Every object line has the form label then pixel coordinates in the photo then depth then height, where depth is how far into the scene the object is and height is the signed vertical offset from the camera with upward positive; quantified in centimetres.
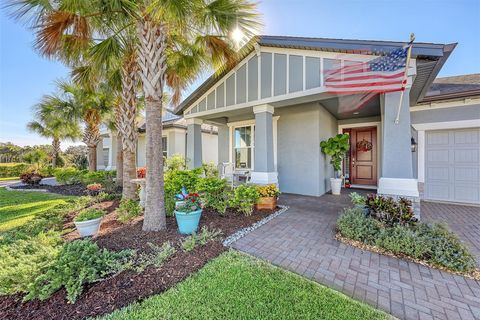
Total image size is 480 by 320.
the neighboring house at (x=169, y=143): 1273 +130
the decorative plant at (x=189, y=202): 394 -91
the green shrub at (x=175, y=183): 525 -69
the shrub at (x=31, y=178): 1149 -102
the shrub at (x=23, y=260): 221 -129
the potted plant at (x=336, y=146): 700 +45
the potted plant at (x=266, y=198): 561 -115
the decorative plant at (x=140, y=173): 870 -59
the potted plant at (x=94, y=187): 691 -96
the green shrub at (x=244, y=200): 507 -109
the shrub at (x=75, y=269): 216 -140
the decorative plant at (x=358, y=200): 435 -96
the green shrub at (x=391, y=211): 363 -105
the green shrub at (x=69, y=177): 1173 -99
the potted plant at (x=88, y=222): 385 -126
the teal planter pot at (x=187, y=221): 385 -125
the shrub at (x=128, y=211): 470 -132
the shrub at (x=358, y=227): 353 -133
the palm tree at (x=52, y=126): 1019 +242
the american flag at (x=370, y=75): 366 +177
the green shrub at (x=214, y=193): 512 -94
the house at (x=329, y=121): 422 +137
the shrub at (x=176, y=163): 836 -14
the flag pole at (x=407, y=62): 344 +177
